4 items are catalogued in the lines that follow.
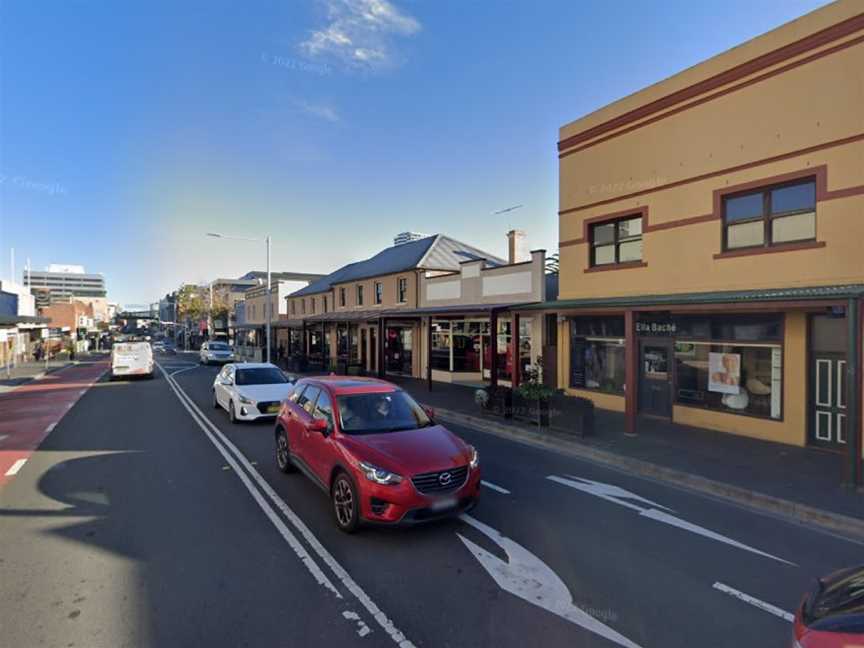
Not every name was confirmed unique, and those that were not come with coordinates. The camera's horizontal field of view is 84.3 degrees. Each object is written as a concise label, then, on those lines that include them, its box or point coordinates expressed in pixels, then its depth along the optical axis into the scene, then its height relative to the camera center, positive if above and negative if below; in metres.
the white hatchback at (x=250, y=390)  11.47 -1.72
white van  23.55 -1.76
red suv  5.00 -1.55
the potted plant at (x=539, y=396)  10.79 -1.74
